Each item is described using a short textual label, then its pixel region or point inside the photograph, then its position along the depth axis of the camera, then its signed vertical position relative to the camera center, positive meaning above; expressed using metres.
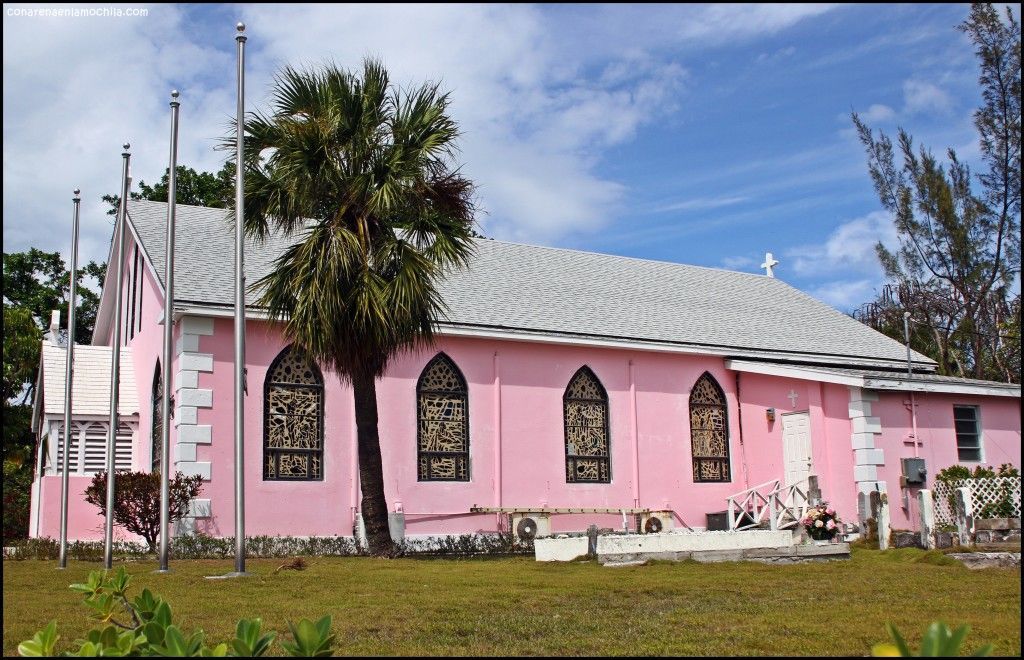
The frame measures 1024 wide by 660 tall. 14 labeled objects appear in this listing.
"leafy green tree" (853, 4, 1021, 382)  34.75 +6.86
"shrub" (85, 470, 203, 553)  18.92 -0.17
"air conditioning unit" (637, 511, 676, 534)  24.79 -1.11
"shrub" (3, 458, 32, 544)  29.34 -0.42
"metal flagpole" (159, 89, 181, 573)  15.61 +2.72
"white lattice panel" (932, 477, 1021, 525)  20.77 -0.47
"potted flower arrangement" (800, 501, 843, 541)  18.19 -0.93
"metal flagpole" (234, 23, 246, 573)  14.28 +2.17
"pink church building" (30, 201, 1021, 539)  21.12 +1.50
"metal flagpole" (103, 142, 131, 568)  15.08 +1.47
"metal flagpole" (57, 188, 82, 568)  17.12 +2.14
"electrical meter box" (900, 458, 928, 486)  24.28 -0.07
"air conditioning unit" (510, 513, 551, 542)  23.02 -1.03
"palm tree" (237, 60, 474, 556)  17.28 +4.55
